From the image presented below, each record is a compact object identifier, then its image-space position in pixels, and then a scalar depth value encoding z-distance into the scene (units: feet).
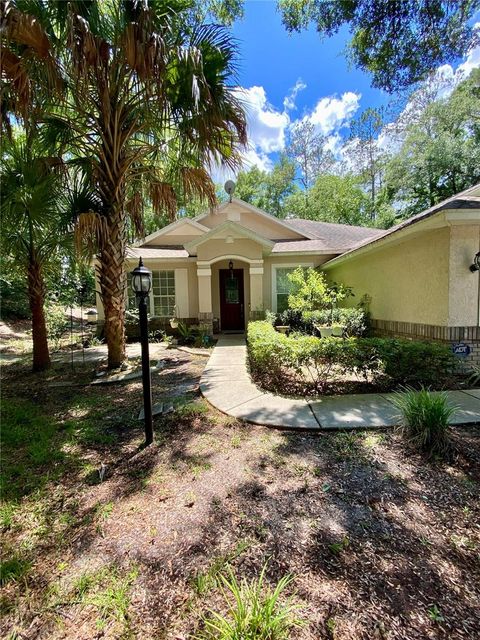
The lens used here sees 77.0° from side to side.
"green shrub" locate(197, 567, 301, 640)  4.81
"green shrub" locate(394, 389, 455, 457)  10.75
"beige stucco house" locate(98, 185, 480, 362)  19.47
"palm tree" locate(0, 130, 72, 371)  18.88
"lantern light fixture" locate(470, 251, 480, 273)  18.81
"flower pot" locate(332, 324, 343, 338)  31.17
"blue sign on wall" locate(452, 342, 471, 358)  19.77
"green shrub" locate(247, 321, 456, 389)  17.04
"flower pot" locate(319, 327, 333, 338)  31.63
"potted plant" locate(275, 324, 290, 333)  34.56
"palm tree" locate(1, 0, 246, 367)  15.35
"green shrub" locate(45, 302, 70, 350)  36.90
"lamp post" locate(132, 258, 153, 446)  11.71
